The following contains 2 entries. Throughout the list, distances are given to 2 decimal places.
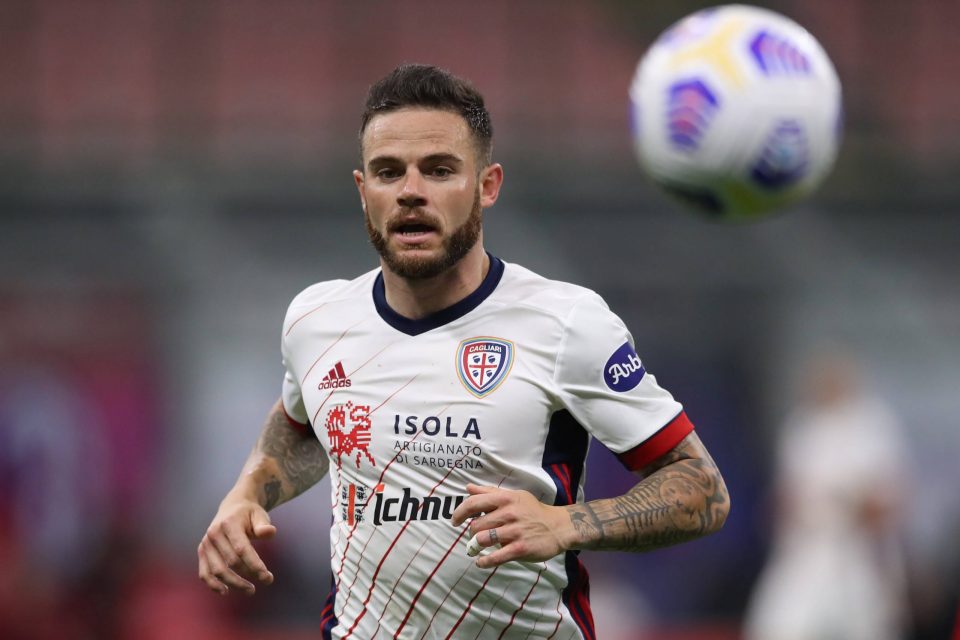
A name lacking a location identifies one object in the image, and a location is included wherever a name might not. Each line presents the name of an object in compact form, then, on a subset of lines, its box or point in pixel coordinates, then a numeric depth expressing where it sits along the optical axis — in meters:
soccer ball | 10.23
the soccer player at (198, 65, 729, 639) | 8.18
